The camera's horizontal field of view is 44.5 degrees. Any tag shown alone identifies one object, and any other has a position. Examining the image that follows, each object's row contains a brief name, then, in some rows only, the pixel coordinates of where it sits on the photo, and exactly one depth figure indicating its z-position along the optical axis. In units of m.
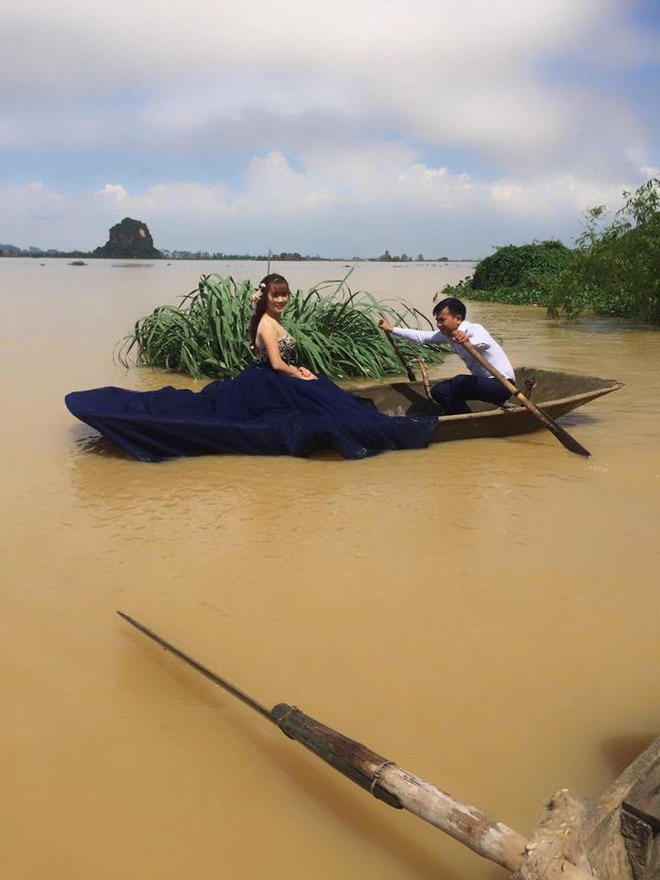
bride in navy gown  4.49
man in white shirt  4.97
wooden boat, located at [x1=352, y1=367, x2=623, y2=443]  4.83
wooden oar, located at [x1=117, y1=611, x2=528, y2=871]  1.33
